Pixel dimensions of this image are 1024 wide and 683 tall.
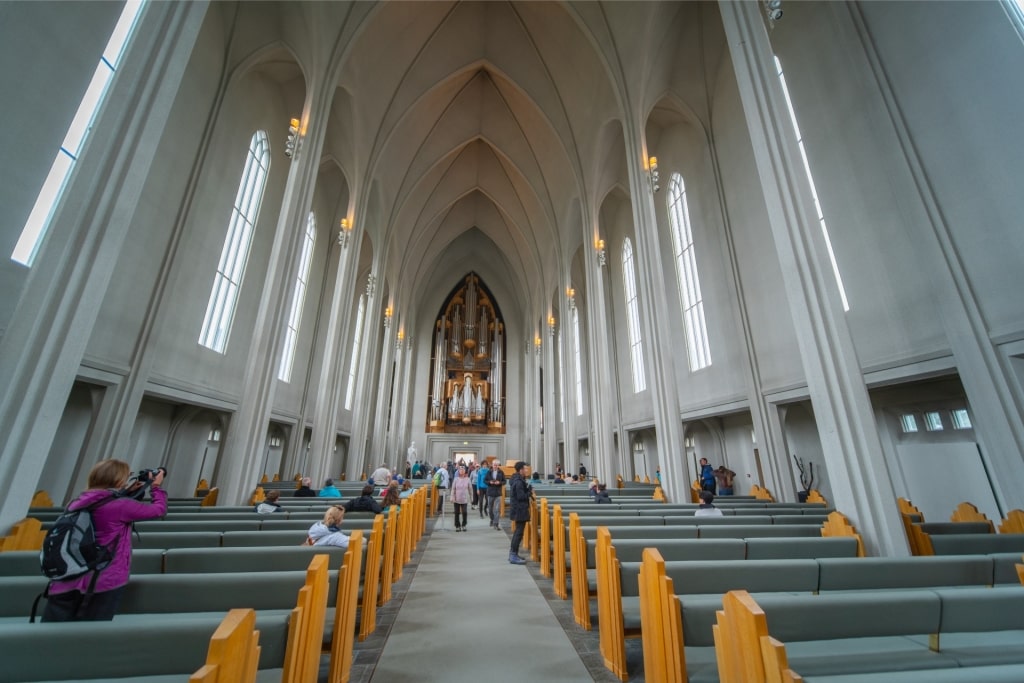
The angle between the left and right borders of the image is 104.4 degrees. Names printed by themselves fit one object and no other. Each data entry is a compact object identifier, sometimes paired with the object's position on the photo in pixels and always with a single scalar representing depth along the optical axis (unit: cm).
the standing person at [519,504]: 547
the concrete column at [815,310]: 379
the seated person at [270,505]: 458
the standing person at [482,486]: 953
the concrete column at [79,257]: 320
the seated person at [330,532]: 299
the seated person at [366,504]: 457
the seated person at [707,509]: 428
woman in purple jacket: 173
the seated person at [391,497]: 569
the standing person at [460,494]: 791
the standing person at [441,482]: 1079
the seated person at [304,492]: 632
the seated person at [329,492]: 652
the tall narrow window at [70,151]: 472
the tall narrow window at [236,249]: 870
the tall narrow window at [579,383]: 1870
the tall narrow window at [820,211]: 684
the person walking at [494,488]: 832
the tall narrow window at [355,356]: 1667
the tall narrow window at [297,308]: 1182
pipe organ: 2405
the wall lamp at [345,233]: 1112
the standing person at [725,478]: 909
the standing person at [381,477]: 743
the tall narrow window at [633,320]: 1398
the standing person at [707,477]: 823
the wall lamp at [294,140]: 771
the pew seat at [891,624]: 162
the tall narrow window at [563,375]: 1636
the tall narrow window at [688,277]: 1076
